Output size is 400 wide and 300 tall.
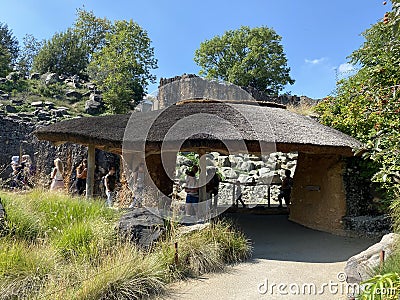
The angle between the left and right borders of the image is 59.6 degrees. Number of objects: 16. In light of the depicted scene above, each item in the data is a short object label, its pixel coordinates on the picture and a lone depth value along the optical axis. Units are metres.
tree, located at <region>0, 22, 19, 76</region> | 34.06
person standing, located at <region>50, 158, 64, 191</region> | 8.12
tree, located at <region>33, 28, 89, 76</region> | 29.61
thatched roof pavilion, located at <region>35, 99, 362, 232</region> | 6.08
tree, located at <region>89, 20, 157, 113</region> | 23.48
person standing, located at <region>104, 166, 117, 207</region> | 8.09
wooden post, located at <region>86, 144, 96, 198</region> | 7.84
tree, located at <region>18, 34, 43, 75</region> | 34.56
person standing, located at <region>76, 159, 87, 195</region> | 9.24
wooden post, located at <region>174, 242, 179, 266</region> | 4.51
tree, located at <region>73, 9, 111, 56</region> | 31.70
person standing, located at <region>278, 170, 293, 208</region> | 10.68
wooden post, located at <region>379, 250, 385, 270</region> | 3.52
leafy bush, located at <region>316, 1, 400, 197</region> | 4.07
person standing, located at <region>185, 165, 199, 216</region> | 7.16
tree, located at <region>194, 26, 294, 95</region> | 27.72
